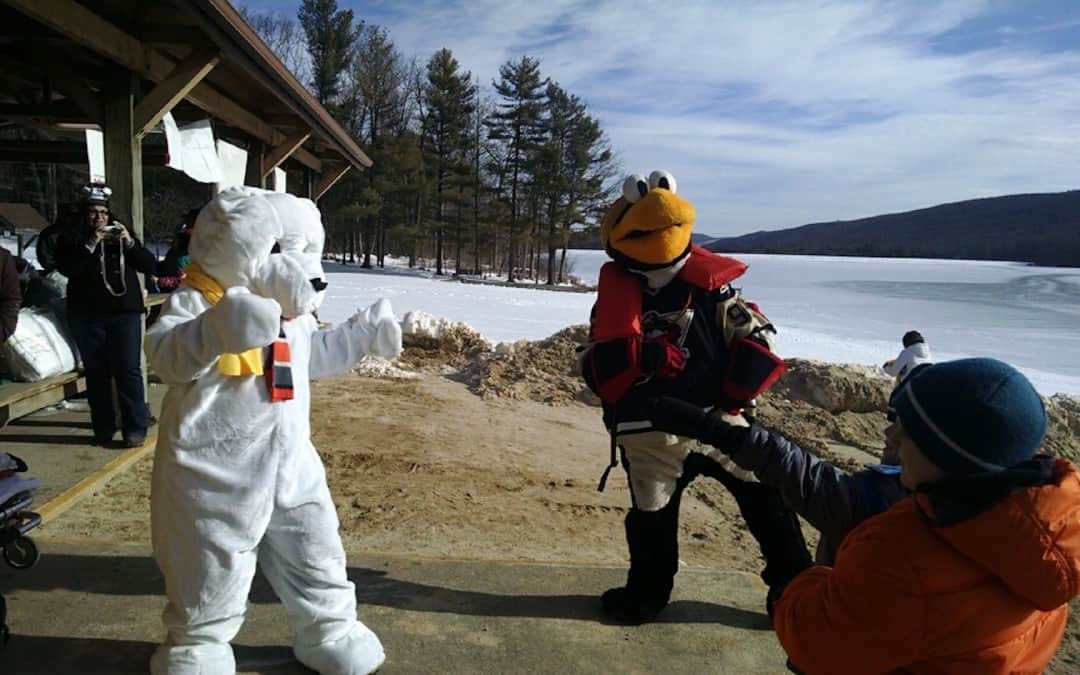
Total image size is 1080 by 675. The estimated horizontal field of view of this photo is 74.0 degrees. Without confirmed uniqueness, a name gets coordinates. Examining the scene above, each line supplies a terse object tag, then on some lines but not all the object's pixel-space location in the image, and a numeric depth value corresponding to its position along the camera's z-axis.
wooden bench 4.19
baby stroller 2.62
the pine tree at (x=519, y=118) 35.47
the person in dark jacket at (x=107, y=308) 4.64
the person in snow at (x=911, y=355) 4.86
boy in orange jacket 1.20
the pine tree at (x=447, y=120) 34.25
